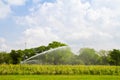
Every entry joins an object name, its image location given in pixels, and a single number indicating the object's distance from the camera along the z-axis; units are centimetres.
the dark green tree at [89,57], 3997
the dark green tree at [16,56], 5932
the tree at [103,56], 4014
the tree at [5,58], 5931
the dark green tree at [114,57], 4122
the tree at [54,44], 7278
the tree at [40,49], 7447
